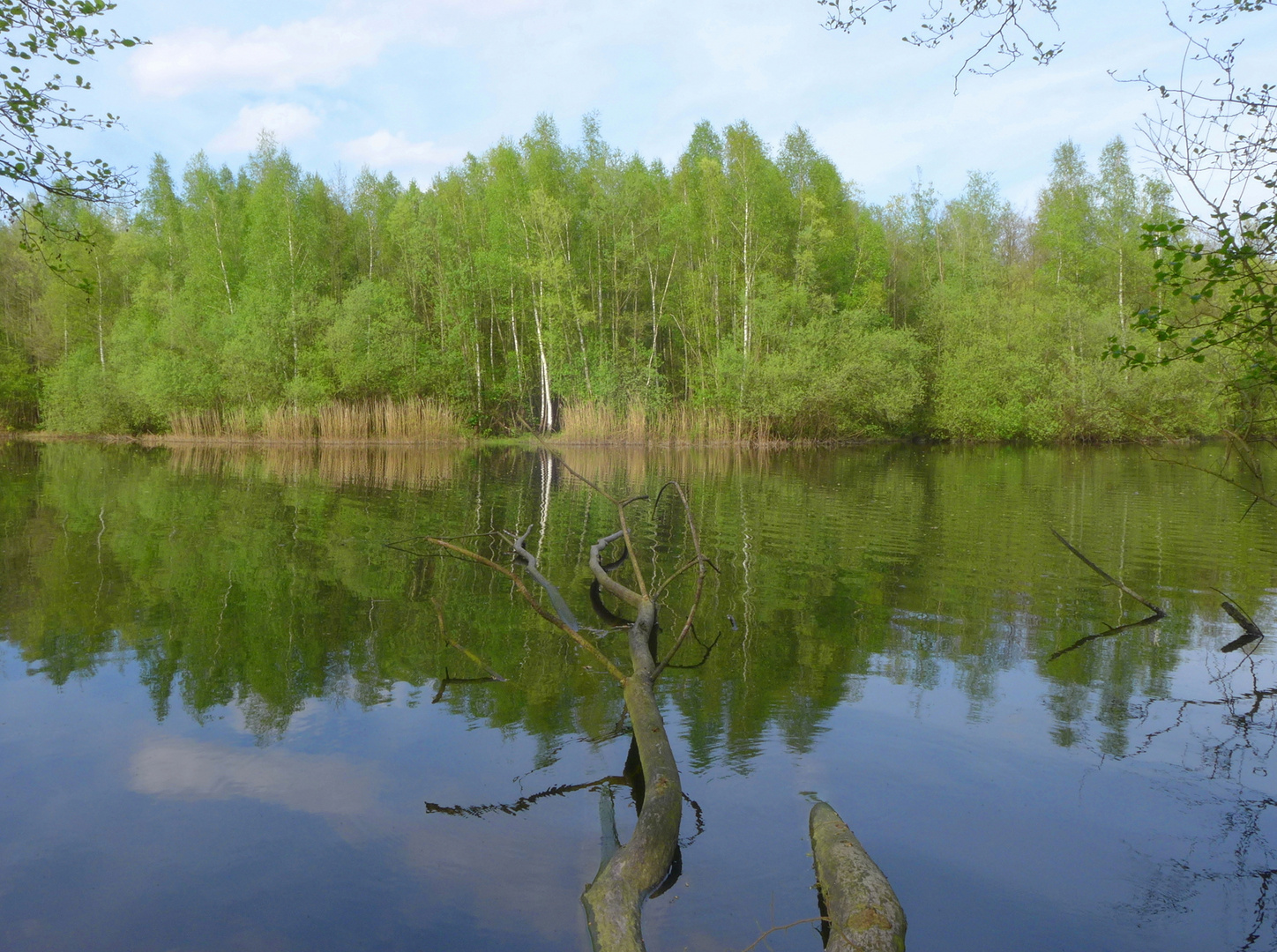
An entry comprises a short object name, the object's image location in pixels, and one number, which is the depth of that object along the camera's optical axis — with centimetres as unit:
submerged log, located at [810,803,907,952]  238
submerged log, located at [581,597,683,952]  254
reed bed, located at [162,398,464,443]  2977
